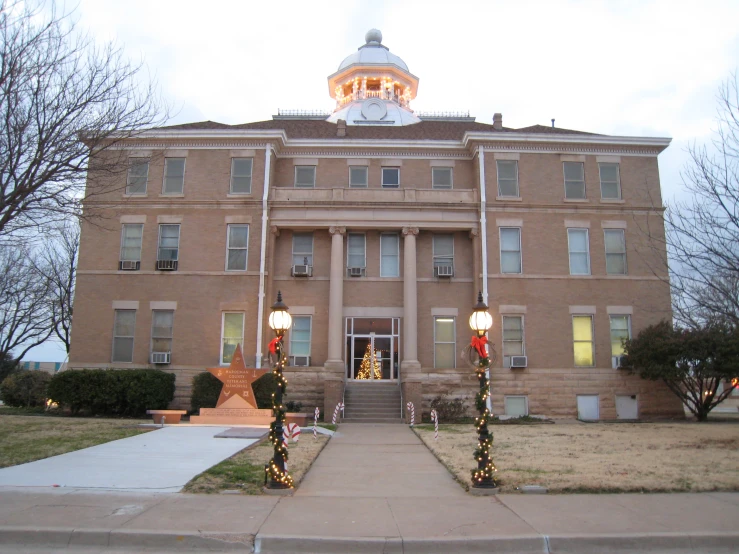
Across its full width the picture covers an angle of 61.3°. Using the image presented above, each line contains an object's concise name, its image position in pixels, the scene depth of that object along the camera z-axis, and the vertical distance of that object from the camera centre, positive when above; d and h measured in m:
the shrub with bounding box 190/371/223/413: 23.73 -0.30
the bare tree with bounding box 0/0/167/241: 12.17 +5.20
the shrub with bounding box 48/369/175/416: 23.58 -0.32
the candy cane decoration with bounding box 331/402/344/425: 22.83 -0.93
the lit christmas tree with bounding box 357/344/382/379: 27.53 +0.76
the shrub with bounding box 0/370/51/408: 27.59 -0.31
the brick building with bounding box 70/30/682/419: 26.03 +4.95
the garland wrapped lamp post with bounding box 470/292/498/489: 10.33 -0.42
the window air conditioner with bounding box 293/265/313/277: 27.14 +4.89
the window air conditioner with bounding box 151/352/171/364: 25.86 +1.00
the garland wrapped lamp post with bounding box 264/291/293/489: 10.08 -0.53
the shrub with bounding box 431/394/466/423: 24.28 -0.92
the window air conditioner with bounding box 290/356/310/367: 26.61 +0.96
